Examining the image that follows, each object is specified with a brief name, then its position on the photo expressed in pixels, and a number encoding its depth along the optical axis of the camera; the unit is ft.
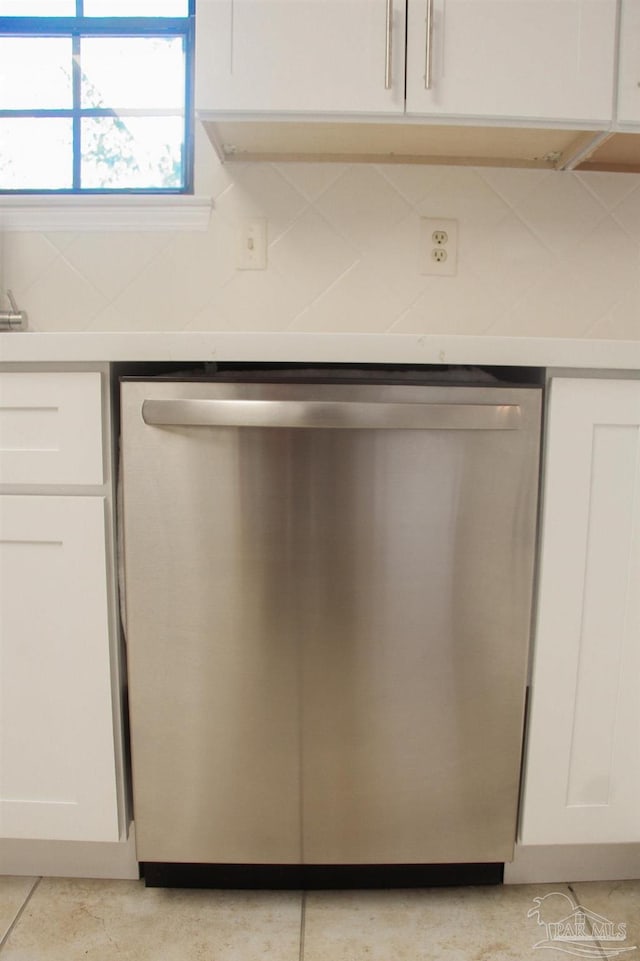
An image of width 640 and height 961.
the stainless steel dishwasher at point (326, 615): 2.85
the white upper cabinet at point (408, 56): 3.58
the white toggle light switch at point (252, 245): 4.59
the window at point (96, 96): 4.72
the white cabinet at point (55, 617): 2.95
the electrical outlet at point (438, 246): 4.60
